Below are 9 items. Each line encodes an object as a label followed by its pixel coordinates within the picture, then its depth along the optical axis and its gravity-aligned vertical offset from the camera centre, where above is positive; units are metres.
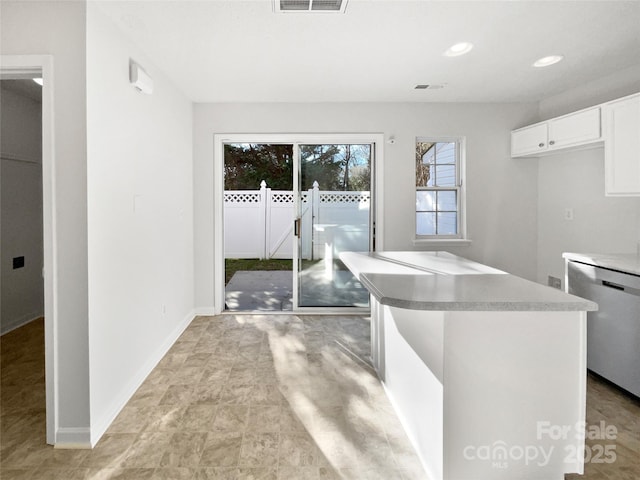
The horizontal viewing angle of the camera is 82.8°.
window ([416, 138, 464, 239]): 4.31 +0.46
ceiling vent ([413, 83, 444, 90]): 3.54 +1.41
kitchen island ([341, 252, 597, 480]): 1.54 -0.68
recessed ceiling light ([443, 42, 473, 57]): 2.69 +1.37
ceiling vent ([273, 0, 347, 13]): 2.13 +1.33
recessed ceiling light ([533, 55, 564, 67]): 2.94 +1.39
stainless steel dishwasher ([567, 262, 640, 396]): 2.39 -0.67
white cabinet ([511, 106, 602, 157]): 3.06 +0.90
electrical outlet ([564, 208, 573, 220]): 3.75 +0.15
